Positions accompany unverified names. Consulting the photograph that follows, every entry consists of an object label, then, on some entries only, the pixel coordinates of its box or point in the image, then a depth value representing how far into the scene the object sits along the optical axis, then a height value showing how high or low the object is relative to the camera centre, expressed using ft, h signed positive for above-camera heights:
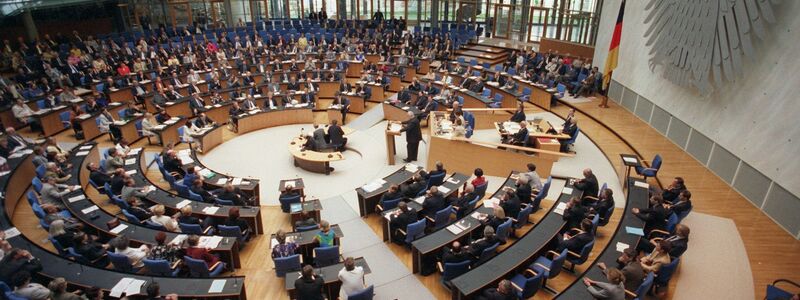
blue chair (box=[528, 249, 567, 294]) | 22.93 -13.41
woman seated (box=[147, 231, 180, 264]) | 23.86 -12.82
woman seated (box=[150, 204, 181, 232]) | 27.12 -12.67
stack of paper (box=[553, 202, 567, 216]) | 28.32 -12.76
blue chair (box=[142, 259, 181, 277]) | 22.85 -13.12
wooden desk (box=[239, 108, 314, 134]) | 52.80 -13.79
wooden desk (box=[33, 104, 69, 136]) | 46.68 -11.96
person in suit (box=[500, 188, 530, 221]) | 28.73 -12.50
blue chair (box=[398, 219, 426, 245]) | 27.09 -13.57
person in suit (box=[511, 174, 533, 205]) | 30.55 -12.41
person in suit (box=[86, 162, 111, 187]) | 33.78 -12.70
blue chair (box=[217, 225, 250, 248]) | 26.91 -13.29
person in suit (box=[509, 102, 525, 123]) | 45.73 -11.33
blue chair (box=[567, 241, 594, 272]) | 24.21 -13.55
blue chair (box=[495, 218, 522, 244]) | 26.25 -13.04
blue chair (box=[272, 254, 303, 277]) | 23.98 -13.63
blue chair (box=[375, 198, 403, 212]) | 30.40 -13.29
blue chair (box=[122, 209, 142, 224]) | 28.38 -13.18
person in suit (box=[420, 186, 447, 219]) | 29.43 -12.78
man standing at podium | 43.39 -12.57
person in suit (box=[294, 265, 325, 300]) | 20.65 -12.61
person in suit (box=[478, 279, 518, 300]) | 19.69 -12.58
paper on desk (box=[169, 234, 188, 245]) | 25.19 -12.93
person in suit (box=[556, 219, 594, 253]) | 24.44 -12.71
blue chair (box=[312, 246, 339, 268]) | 24.66 -13.61
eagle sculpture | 31.58 -2.91
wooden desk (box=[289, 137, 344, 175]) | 41.16 -13.93
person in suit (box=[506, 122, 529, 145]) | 41.04 -12.02
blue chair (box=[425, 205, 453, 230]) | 28.69 -13.46
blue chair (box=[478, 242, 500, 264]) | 24.15 -13.23
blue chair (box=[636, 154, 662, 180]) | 34.46 -12.66
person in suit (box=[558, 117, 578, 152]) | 41.86 -11.61
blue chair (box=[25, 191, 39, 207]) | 29.66 -12.50
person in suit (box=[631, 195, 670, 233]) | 26.43 -12.28
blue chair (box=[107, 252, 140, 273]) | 23.59 -13.32
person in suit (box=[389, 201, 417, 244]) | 27.94 -13.00
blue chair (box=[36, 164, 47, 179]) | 33.63 -12.18
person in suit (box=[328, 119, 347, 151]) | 46.03 -13.18
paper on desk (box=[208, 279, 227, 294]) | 21.06 -12.99
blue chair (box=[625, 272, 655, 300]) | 20.27 -12.54
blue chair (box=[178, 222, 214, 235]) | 26.96 -13.21
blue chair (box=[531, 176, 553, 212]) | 31.09 -13.12
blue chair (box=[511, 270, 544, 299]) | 21.11 -13.33
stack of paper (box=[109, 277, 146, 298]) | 20.68 -12.82
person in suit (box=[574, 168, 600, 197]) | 30.81 -12.22
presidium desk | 37.37 -12.82
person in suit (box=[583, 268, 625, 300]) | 19.35 -12.00
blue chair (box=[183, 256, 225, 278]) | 23.25 -13.47
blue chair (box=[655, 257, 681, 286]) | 21.86 -12.96
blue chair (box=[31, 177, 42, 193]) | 31.65 -12.38
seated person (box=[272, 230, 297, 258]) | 24.30 -12.98
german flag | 49.70 -5.55
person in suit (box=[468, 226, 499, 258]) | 24.17 -12.62
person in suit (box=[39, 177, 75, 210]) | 30.58 -12.59
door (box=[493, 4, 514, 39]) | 85.66 -3.97
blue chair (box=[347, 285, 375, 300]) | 20.72 -13.09
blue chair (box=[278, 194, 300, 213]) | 31.73 -13.65
